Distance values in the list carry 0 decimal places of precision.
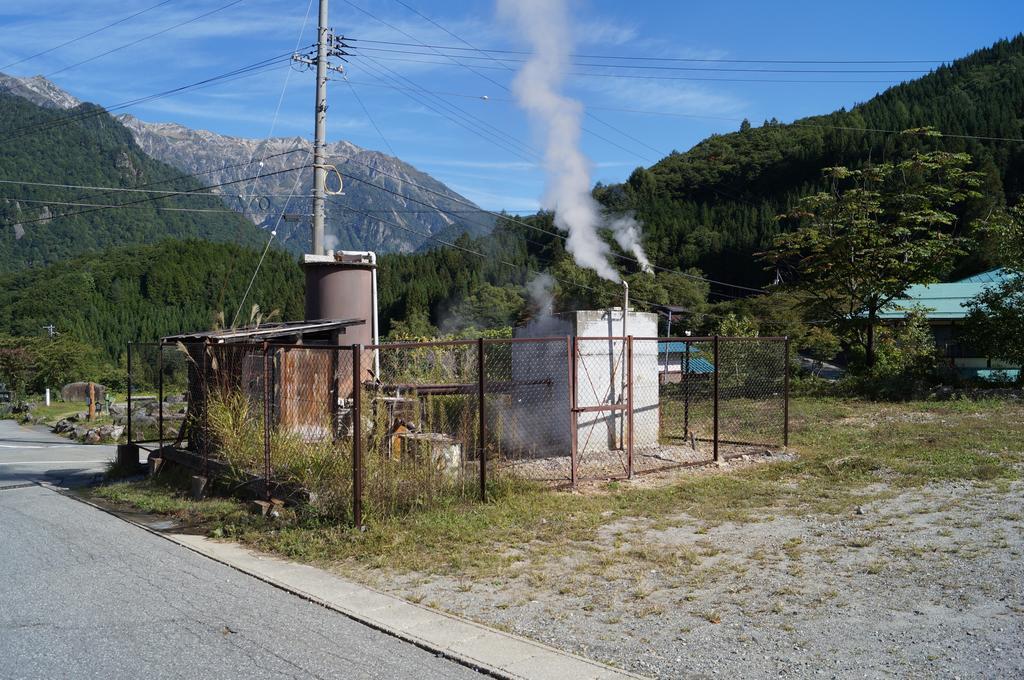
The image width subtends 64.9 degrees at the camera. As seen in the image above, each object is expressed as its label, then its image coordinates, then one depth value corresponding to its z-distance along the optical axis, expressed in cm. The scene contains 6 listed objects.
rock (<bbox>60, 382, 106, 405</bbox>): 4334
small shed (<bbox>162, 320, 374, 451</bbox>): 1049
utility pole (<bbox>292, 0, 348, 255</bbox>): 1867
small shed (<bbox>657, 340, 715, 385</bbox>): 3027
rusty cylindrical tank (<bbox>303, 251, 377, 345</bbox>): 1463
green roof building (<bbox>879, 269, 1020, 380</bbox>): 2239
